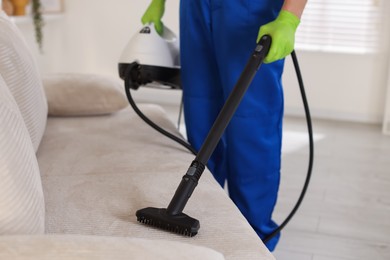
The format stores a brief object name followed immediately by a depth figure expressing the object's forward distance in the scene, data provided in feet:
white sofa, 6.46
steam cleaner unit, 7.63
